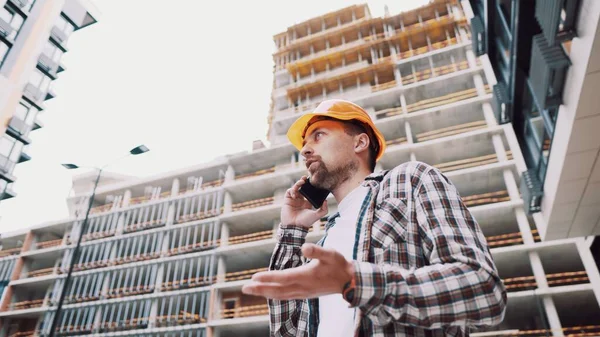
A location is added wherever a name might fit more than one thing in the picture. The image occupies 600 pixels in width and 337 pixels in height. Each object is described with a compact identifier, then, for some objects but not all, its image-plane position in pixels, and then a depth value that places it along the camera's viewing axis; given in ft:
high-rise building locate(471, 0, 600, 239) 16.96
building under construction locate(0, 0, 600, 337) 67.72
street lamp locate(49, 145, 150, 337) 45.57
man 3.72
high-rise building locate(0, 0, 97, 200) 85.35
